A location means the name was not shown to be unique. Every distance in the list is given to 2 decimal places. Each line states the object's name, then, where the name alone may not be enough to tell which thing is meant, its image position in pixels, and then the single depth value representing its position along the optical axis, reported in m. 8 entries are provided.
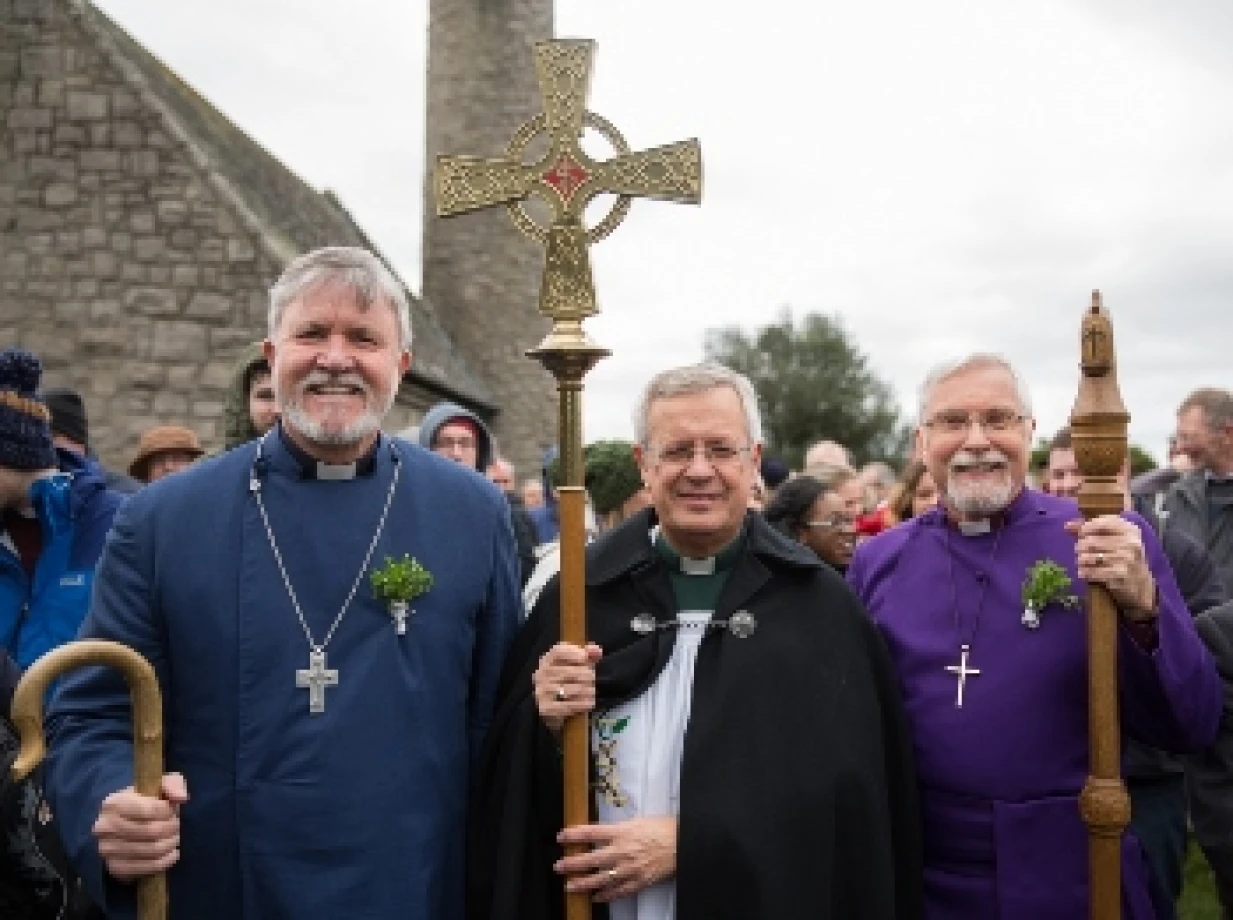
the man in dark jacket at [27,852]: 2.98
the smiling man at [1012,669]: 3.35
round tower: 19.11
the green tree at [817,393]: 47.44
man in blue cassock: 2.99
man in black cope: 3.20
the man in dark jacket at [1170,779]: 4.37
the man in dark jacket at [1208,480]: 6.28
